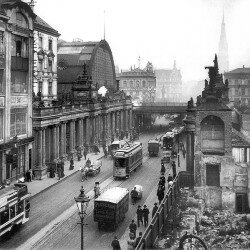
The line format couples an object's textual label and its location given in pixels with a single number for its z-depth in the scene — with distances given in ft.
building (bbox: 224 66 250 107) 375.66
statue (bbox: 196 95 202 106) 106.62
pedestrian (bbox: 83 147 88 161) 159.74
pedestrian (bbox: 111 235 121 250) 63.21
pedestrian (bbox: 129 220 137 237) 69.44
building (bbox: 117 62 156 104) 419.13
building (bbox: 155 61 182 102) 620.90
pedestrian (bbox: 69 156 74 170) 138.62
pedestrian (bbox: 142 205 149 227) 80.53
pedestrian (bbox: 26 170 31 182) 122.01
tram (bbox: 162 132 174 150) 172.24
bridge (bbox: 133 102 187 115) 280.72
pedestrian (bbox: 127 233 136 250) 63.36
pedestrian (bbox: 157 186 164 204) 95.35
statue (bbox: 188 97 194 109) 112.16
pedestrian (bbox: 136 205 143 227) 80.59
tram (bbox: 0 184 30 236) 70.85
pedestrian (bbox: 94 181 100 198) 100.53
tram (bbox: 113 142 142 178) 124.06
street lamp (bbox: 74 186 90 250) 57.82
